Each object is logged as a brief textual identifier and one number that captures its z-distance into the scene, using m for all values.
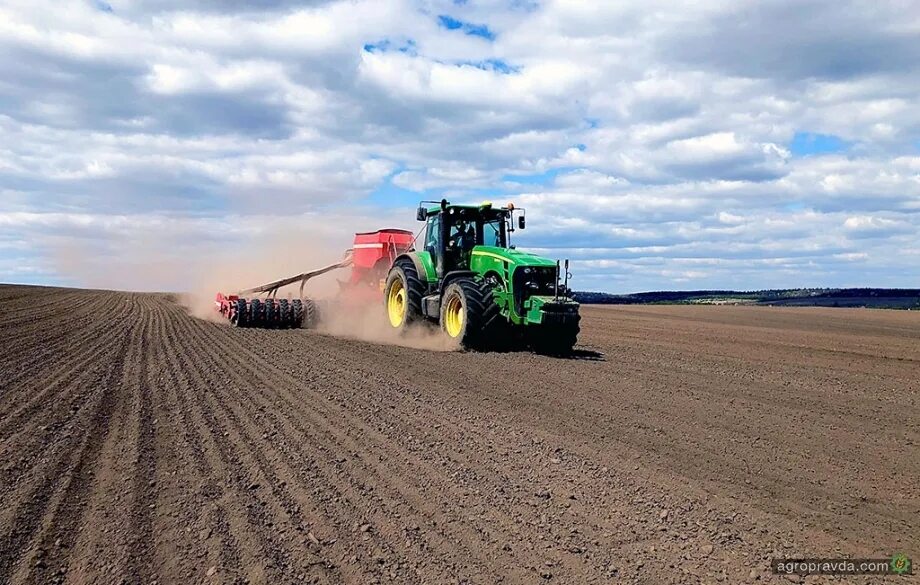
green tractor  13.64
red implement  19.36
